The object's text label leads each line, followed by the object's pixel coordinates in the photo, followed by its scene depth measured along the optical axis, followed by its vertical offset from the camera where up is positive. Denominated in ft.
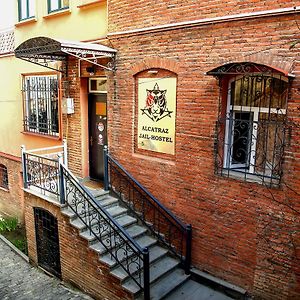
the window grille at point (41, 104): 32.63 -0.55
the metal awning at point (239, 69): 17.72 +1.82
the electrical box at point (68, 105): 29.51 -0.51
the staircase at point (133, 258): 20.88 -10.50
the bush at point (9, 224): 38.55 -14.90
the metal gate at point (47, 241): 26.55 -11.82
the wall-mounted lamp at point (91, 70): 27.42 +2.47
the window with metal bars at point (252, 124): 18.58 -1.33
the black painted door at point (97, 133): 28.84 -2.94
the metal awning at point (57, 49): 22.77 +3.73
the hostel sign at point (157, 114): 22.99 -0.98
